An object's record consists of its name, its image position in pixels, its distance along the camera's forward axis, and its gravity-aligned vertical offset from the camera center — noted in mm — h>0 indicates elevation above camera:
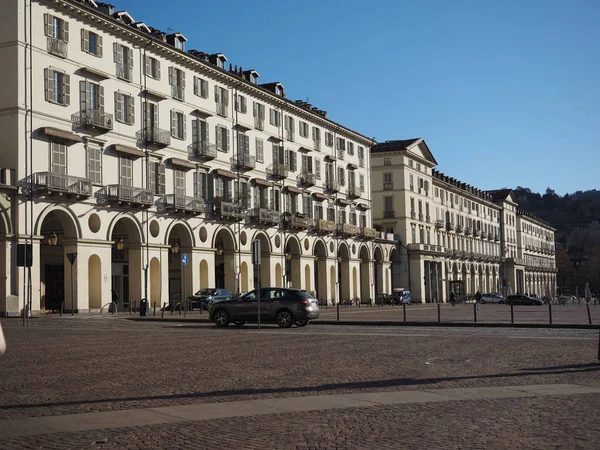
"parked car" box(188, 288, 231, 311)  47469 -795
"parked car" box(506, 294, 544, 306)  80125 -2580
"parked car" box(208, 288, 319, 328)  28812 -1005
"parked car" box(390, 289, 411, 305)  78438 -1844
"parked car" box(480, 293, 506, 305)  90062 -2661
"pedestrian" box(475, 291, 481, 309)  62106 -1794
